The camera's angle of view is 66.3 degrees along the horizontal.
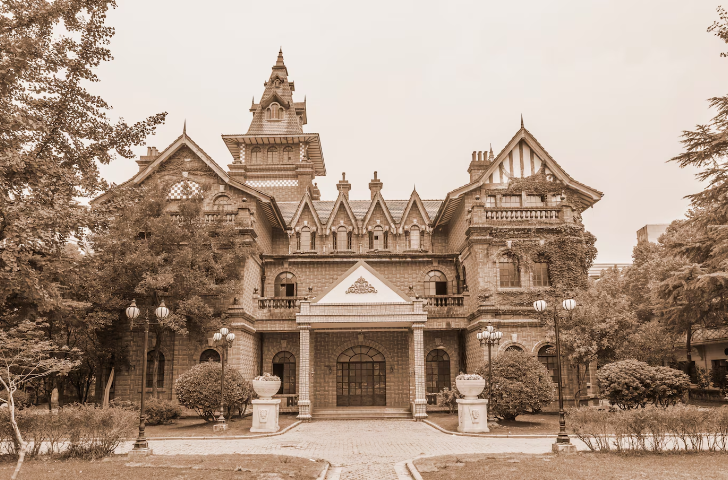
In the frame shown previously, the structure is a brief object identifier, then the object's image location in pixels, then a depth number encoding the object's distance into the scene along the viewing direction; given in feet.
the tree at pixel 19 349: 45.67
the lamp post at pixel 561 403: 47.62
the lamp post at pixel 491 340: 69.87
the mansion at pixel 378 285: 87.15
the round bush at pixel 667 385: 68.59
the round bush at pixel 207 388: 73.31
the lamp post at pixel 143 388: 48.39
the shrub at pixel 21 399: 73.87
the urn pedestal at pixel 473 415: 64.75
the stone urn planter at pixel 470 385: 64.95
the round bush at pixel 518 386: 70.74
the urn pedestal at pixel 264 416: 67.97
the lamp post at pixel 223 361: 69.41
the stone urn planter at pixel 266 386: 68.33
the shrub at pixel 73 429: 46.52
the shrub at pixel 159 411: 76.13
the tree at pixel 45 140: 51.67
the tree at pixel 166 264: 79.77
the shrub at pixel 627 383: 69.10
